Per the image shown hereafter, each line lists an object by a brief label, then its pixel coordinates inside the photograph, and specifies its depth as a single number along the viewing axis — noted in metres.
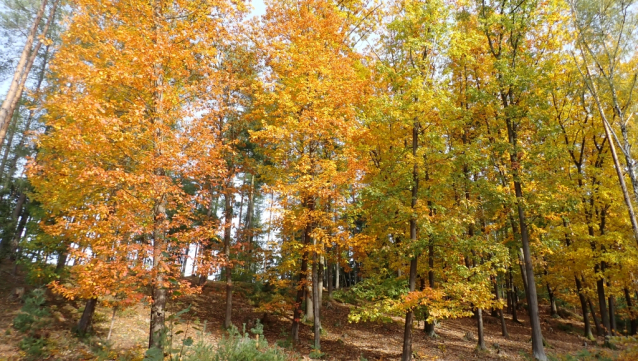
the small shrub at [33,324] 9.31
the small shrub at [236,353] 5.48
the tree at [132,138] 7.10
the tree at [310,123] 10.62
